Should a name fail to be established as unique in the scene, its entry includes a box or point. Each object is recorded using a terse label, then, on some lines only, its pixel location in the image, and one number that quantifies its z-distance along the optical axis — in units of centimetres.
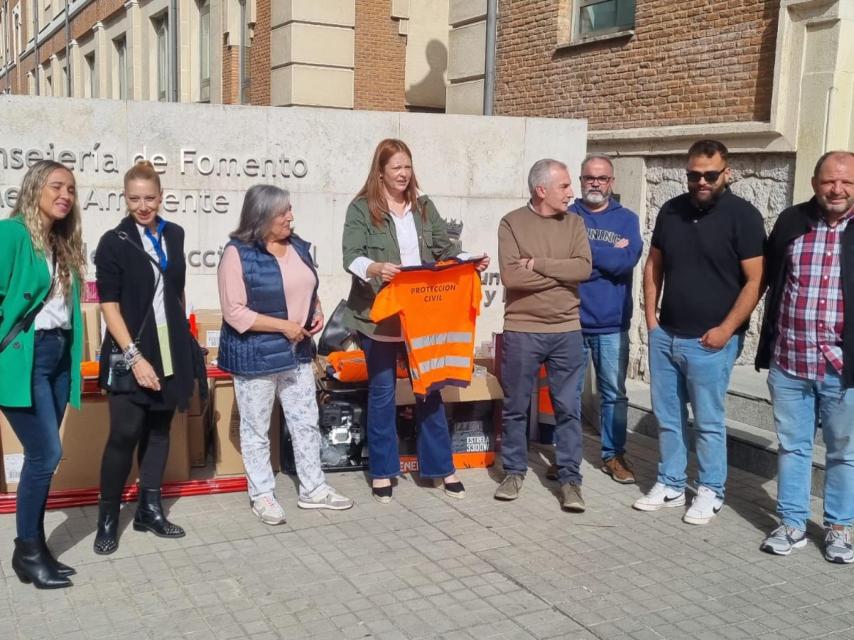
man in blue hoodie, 600
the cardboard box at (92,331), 619
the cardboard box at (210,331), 641
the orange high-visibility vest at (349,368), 617
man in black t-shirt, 515
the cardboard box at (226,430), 596
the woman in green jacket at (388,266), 541
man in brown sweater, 550
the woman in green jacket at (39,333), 411
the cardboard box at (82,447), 549
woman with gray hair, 502
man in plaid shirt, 475
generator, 614
